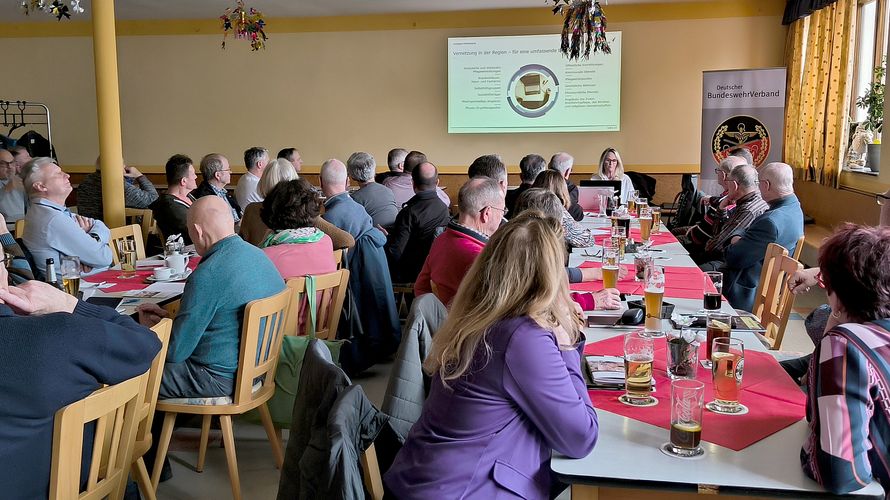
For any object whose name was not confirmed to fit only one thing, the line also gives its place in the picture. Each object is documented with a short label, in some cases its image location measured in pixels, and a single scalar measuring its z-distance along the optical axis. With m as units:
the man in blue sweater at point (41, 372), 1.89
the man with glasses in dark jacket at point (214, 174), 6.25
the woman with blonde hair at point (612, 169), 7.95
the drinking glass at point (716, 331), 2.40
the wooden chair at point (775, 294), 3.44
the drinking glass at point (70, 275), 3.20
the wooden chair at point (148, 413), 2.50
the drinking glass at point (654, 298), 2.82
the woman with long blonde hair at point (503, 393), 1.78
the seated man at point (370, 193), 5.96
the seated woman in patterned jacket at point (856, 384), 1.58
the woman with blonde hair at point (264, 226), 4.53
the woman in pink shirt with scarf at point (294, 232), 3.74
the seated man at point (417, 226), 5.38
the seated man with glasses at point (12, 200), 7.22
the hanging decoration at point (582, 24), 5.70
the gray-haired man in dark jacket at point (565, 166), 6.86
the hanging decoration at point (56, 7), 5.55
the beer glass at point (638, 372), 2.12
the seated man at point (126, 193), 6.81
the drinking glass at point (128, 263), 4.12
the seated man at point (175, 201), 5.67
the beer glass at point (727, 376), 2.05
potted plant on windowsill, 6.77
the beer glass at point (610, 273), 3.39
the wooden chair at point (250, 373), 2.93
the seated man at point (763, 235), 4.62
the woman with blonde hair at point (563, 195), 4.96
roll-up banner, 8.60
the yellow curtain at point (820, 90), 7.60
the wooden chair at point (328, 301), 3.53
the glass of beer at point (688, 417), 1.75
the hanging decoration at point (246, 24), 8.26
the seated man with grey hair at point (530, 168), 6.26
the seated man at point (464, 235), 3.33
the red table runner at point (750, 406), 1.89
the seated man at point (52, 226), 4.24
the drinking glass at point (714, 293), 3.05
